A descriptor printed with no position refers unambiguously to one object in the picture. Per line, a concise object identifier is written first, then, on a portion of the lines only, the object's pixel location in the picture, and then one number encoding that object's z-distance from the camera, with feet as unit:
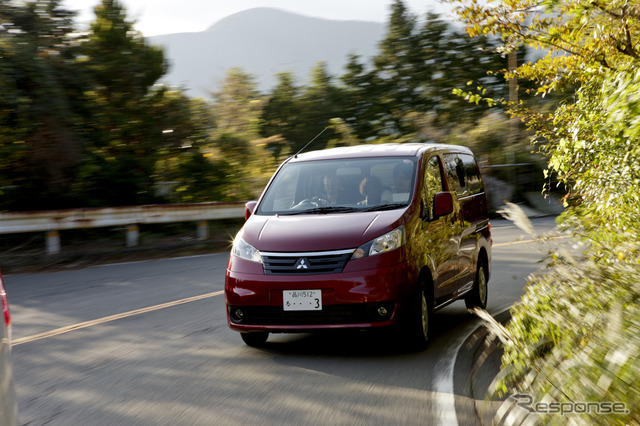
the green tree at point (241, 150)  77.10
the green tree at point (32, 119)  58.03
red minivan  22.99
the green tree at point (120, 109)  66.85
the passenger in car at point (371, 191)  25.91
